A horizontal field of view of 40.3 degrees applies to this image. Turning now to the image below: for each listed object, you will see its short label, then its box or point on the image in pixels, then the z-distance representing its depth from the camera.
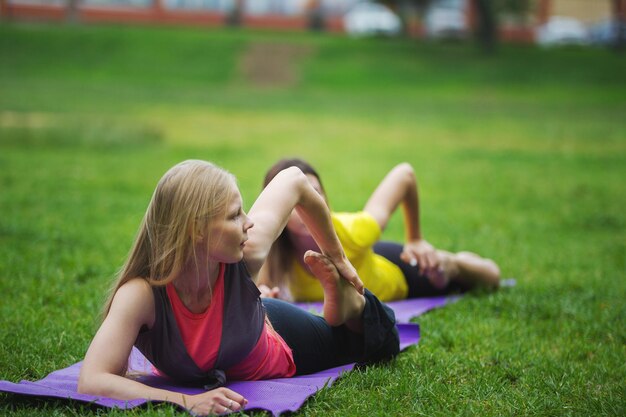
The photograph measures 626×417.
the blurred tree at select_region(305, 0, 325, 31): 48.81
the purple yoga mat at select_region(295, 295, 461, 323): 5.07
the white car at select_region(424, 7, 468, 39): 48.19
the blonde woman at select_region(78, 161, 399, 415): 3.21
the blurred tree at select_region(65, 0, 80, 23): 41.78
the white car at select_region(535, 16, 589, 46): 51.82
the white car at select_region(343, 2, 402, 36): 48.34
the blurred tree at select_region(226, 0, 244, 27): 47.72
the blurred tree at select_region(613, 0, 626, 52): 40.50
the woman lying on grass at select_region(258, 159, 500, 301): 4.89
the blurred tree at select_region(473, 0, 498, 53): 37.22
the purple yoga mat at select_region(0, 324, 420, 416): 3.28
